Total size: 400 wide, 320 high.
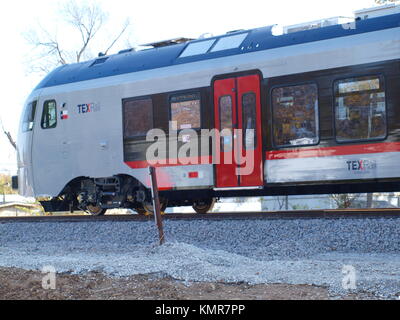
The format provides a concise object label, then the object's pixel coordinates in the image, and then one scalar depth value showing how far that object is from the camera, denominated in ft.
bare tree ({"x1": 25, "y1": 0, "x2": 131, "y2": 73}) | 140.02
